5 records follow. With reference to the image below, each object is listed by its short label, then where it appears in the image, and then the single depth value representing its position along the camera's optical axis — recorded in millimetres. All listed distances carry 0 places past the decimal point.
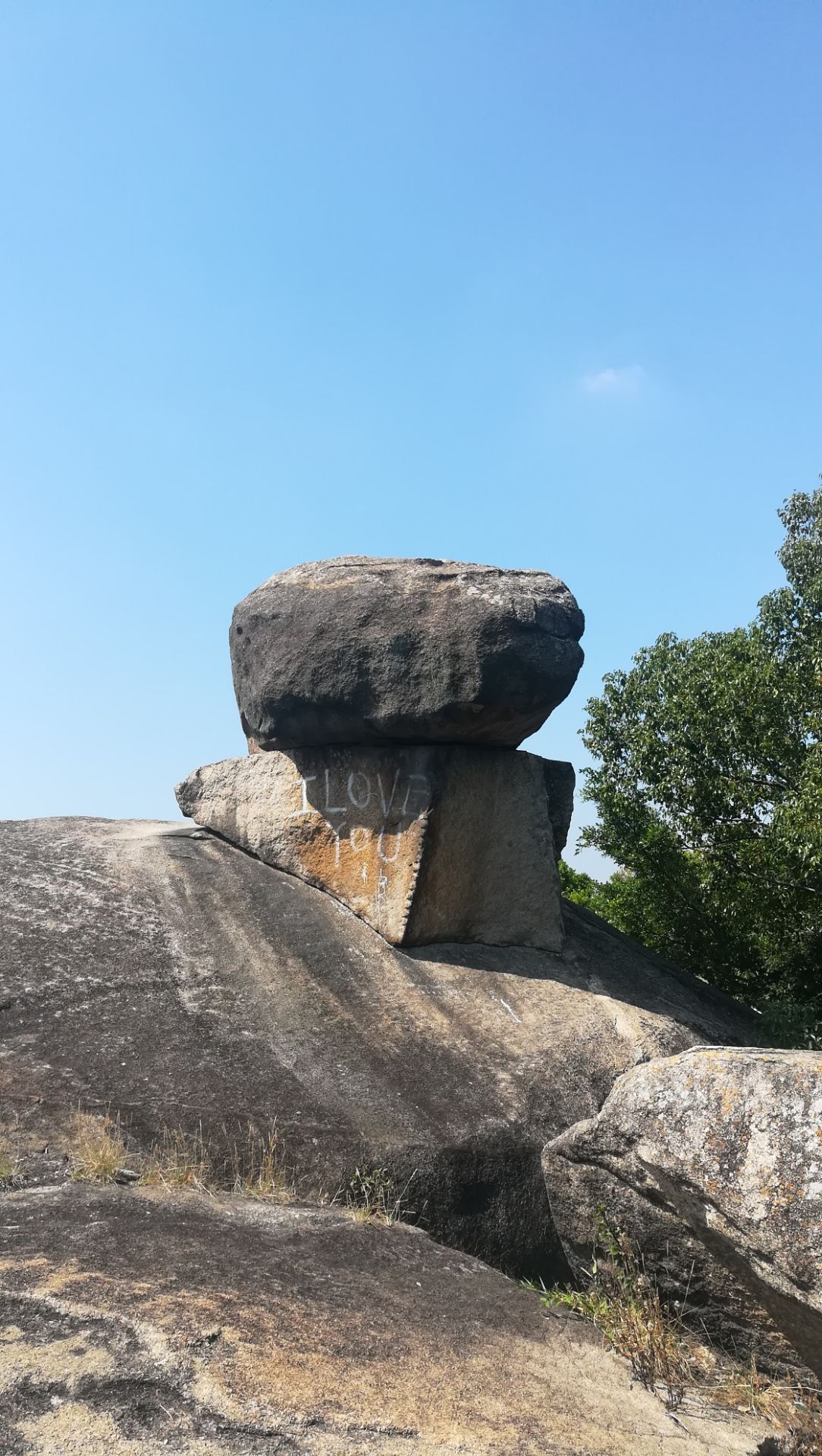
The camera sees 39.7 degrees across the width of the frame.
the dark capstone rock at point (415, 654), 8719
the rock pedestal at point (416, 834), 8984
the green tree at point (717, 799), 12398
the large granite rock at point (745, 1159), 4309
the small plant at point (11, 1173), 5406
